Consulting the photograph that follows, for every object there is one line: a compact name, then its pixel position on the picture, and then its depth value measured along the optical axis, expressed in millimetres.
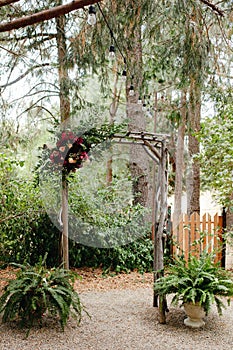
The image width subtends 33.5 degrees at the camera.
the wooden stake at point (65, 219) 4359
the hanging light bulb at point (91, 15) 2554
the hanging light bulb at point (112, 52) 3127
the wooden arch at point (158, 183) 3918
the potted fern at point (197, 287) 3434
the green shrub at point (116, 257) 5645
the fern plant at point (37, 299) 3285
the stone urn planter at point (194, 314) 3471
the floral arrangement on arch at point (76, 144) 3990
